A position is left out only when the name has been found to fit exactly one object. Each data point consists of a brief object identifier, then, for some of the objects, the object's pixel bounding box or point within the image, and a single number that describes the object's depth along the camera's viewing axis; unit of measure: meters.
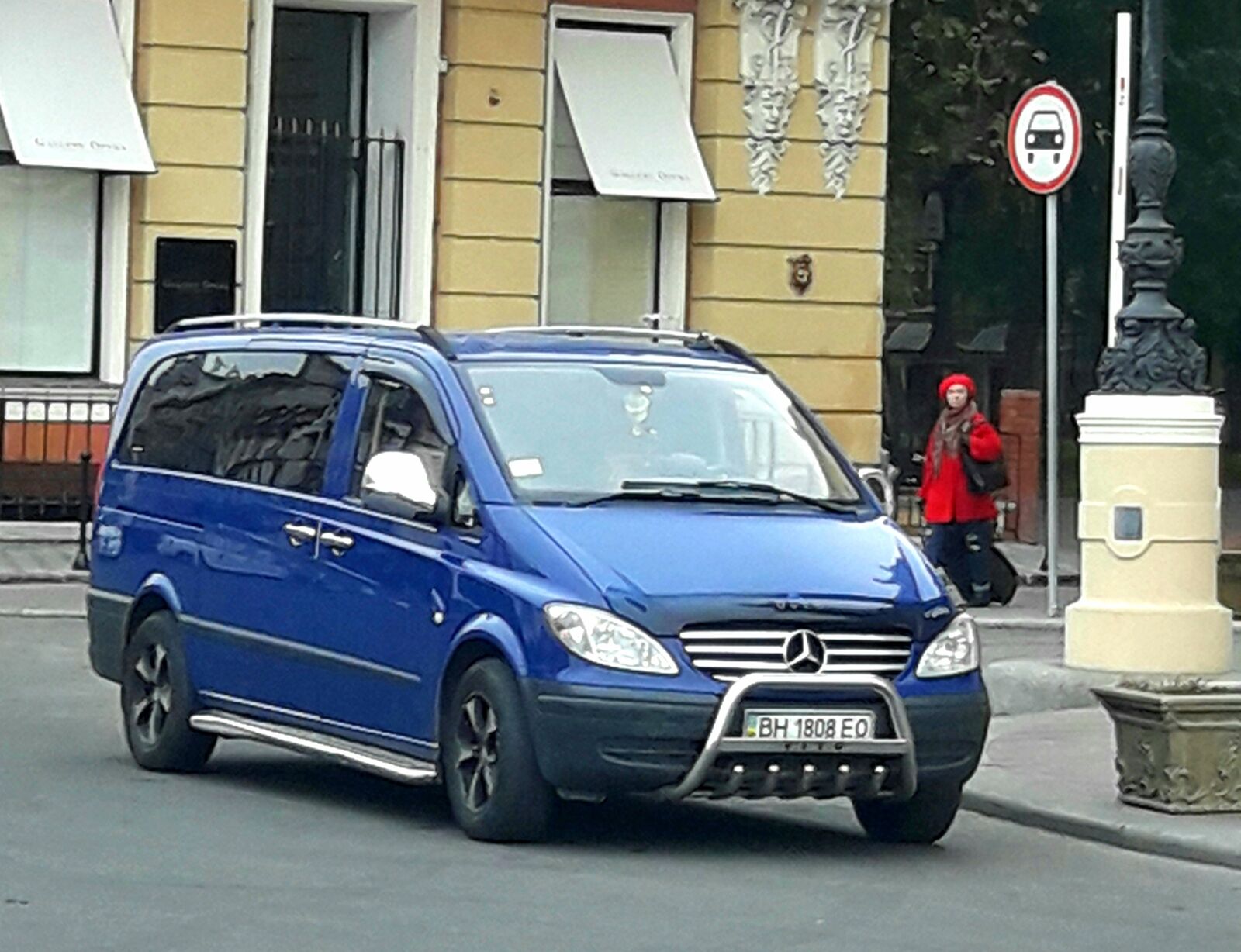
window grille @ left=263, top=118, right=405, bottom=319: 27.70
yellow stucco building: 26.53
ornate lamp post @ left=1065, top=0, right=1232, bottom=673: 16.95
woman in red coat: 23.75
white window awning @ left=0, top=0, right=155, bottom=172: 25.88
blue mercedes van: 11.25
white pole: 21.05
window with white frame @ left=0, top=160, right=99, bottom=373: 26.42
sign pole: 22.80
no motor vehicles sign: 22.66
